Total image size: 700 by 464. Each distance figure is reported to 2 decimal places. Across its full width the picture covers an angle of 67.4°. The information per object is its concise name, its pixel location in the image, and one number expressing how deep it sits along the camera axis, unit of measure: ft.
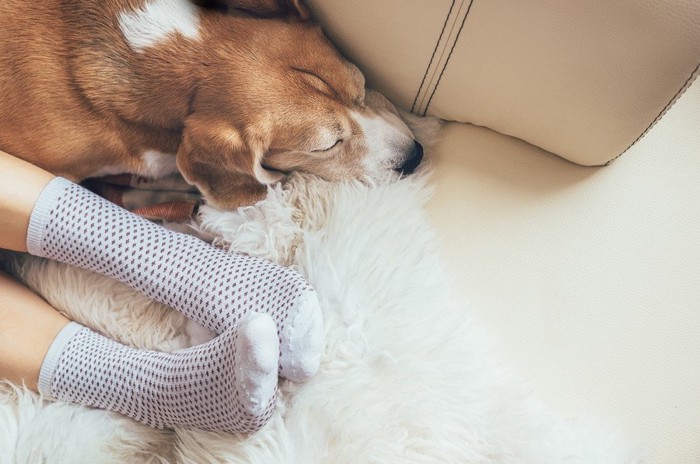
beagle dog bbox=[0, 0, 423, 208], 3.51
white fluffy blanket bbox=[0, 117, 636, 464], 3.18
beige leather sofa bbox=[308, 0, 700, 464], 3.09
